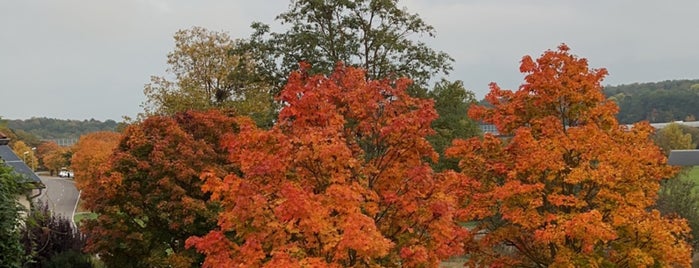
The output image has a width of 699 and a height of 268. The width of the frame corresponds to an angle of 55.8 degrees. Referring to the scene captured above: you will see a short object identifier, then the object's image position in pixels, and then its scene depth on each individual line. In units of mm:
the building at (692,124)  89819
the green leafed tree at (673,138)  63094
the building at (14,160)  24378
